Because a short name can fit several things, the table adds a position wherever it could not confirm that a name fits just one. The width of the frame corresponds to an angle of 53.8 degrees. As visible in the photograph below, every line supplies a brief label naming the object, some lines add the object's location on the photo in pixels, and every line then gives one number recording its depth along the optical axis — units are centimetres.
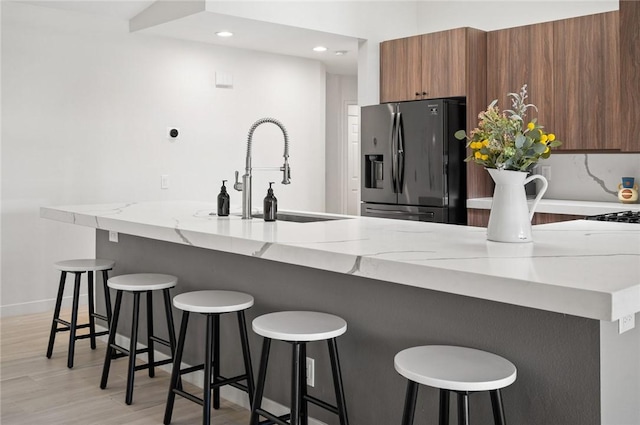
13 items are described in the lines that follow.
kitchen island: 160
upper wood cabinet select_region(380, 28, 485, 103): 469
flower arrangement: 207
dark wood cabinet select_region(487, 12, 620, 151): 411
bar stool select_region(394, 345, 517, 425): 163
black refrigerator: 468
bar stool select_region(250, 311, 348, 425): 212
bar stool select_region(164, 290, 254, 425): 251
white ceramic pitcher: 213
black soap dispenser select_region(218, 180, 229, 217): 327
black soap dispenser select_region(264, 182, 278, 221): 300
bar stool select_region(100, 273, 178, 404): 301
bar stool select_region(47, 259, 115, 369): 358
